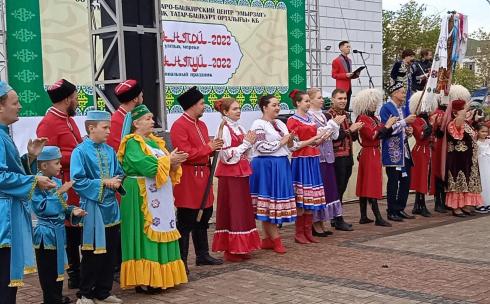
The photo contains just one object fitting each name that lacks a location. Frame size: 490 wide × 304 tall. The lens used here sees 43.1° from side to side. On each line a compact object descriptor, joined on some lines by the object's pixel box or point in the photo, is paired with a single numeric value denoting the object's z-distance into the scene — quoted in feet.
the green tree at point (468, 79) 128.06
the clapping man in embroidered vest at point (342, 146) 26.08
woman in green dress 17.20
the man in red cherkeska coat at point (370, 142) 26.94
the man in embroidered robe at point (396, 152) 27.78
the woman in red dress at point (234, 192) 21.13
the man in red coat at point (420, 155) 29.55
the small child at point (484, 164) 31.53
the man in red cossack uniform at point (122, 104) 18.61
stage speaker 21.48
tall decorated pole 29.07
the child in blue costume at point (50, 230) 16.16
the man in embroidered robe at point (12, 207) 12.87
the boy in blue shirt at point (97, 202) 16.16
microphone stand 55.93
